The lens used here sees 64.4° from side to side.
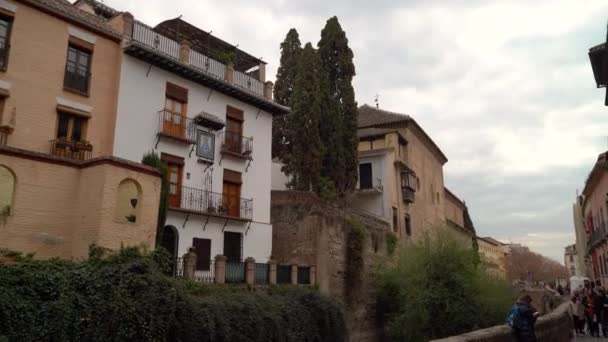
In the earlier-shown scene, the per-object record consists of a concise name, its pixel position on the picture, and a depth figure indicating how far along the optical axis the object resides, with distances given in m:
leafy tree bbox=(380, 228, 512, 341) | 19.00
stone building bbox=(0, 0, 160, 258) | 11.88
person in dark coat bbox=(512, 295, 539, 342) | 8.02
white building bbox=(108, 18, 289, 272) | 16.80
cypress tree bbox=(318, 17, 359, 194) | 24.00
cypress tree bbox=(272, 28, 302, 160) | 25.16
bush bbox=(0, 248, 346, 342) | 9.23
